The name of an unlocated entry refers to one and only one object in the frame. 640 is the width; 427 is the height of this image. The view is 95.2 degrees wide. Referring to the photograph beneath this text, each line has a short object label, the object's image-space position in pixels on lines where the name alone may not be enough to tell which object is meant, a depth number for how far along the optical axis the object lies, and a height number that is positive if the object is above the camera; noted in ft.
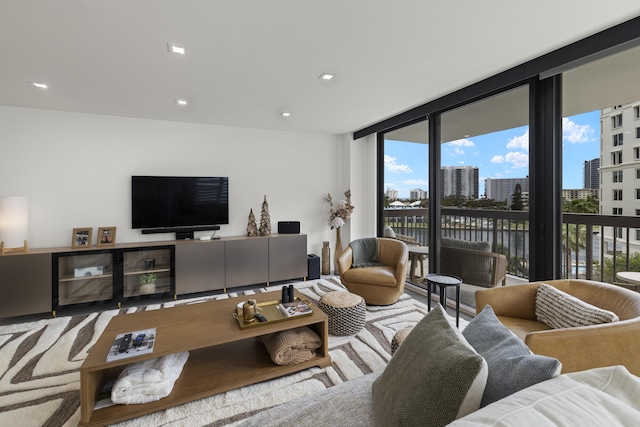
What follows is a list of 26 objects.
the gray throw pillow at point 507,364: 2.66 -1.52
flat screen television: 12.59 +0.53
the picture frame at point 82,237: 11.50 -0.95
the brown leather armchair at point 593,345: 4.47 -2.03
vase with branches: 15.75 -0.11
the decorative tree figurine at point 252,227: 14.28 -0.69
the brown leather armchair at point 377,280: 10.67 -2.46
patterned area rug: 5.60 -3.80
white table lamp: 10.21 -0.39
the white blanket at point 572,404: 2.01 -1.43
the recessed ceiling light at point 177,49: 6.95 +3.97
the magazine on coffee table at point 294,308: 7.04 -2.39
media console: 10.14 -2.27
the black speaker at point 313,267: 14.85 -2.77
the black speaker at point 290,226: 14.87 -0.66
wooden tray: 6.54 -2.47
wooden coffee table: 5.36 -3.16
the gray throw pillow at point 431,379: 2.66 -1.68
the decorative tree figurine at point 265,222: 14.42 -0.44
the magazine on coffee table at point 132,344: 5.39 -2.57
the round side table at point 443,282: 8.04 -1.92
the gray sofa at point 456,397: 2.10 -1.56
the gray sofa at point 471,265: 10.12 -1.92
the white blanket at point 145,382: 5.56 -3.32
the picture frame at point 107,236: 11.98 -0.95
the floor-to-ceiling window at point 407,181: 12.75 +1.49
